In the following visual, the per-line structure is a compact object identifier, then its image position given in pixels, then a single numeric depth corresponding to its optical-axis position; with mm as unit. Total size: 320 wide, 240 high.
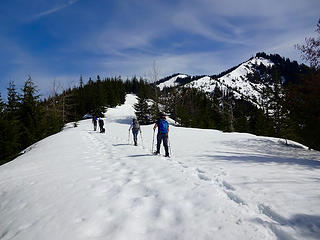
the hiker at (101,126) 23741
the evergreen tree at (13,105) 22297
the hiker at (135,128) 13586
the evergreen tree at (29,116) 22125
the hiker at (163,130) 9258
